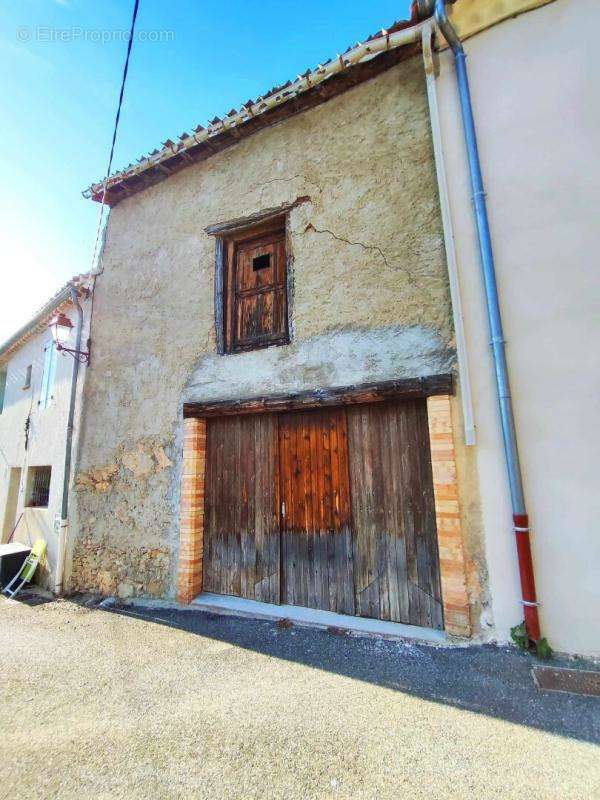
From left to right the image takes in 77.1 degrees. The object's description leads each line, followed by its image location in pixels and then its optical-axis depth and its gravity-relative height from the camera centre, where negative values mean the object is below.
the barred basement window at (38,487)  7.07 -0.19
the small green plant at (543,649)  2.92 -1.40
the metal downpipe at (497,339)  3.02 +1.11
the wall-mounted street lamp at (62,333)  5.63 +2.15
